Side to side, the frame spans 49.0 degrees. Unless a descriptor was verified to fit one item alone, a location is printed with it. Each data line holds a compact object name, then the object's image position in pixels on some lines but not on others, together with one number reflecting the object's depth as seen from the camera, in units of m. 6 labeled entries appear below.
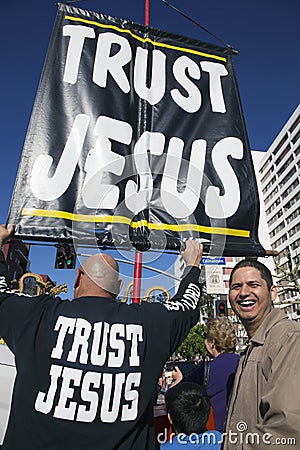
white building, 53.25
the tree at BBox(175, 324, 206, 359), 44.38
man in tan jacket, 1.13
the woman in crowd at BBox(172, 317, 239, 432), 2.56
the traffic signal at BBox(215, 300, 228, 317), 10.80
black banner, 2.26
